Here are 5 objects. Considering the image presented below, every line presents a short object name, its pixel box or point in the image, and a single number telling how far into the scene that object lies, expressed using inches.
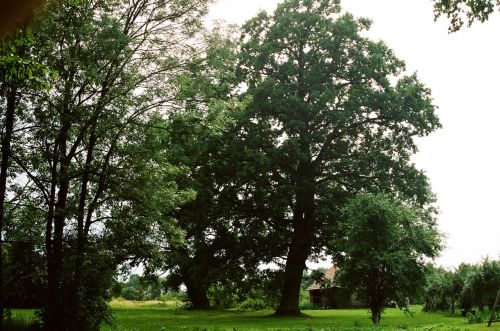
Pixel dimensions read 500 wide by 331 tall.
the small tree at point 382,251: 774.5
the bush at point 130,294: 3736.7
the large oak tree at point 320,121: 1108.5
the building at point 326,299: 2385.6
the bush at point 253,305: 1888.5
